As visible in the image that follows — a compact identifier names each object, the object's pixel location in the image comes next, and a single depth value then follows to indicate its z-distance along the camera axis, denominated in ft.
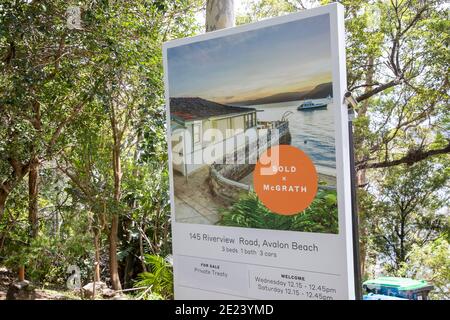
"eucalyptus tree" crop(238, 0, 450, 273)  24.97
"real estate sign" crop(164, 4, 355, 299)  7.88
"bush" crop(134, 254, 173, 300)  15.88
